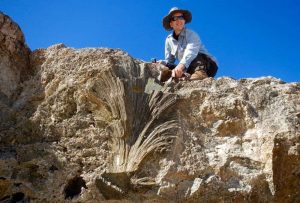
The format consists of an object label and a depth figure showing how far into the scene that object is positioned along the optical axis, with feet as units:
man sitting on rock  9.88
